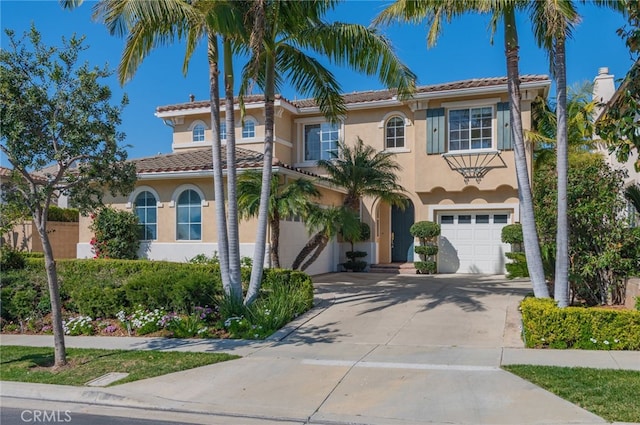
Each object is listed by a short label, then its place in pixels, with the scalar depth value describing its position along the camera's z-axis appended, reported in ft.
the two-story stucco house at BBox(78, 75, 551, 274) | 55.67
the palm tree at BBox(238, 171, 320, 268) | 43.55
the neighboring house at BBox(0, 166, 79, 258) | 66.80
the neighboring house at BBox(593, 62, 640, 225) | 65.82
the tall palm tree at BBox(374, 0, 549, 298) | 32.09
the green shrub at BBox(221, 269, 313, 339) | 33.32
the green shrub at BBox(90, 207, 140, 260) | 55.16
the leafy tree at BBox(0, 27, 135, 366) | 24.94
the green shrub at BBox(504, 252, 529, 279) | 55.36
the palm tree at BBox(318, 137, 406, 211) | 50.49
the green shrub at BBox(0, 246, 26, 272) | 49.42
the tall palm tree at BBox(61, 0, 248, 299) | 32.86
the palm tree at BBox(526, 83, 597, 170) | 59.06
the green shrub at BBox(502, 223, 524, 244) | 56.75
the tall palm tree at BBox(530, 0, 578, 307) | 30.76
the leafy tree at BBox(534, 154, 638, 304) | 33.71
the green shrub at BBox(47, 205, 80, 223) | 69.62
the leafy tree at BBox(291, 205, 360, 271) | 44.75
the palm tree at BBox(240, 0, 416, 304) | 35.19
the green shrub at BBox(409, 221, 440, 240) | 62.18
